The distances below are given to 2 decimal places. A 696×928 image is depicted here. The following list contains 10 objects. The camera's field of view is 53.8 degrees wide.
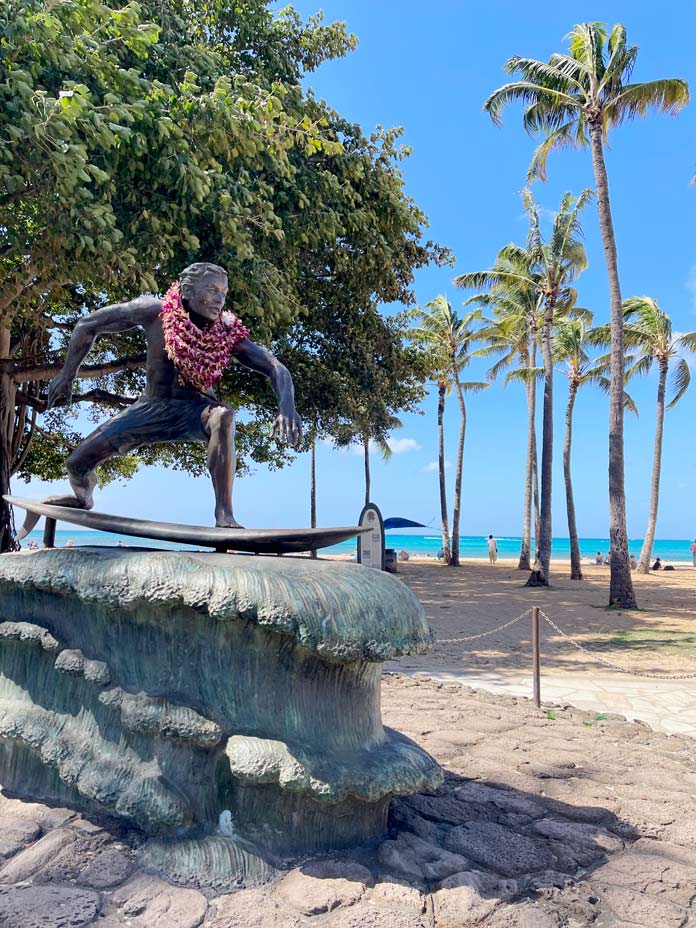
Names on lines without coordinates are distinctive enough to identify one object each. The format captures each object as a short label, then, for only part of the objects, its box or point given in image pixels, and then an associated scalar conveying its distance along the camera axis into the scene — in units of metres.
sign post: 10.84
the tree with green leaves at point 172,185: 6.27
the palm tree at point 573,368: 22.70
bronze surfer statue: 3.74
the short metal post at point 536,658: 6.09
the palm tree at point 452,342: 27.89
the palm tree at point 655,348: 24.20
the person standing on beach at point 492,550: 31.87
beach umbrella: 36.38
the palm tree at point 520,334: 20.86
